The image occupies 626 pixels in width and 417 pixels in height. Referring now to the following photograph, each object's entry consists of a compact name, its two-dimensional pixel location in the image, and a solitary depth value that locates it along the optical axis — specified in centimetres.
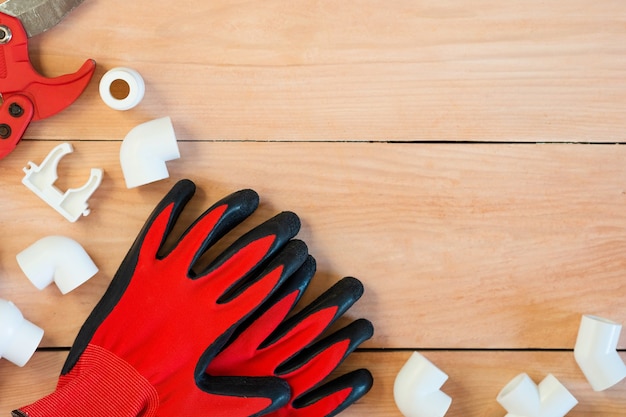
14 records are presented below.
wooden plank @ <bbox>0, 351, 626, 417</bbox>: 75
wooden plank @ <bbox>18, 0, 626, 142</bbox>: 72
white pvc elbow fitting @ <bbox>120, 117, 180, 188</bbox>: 70
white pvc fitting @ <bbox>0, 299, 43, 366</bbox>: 70
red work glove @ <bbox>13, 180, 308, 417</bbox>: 69
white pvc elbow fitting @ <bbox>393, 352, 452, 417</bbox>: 71
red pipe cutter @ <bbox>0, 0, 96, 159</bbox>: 70
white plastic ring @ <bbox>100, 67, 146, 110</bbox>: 70
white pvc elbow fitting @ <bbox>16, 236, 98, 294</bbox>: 71
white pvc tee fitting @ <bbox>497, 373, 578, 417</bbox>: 72
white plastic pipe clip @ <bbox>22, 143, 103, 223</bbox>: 72
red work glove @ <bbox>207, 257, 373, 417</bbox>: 70
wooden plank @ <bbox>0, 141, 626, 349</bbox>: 73
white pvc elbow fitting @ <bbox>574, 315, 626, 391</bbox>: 72
